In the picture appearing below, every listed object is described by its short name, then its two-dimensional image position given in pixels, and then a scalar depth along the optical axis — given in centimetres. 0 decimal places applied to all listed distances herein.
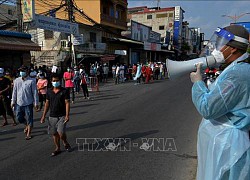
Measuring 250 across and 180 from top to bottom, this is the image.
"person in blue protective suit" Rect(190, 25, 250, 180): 174
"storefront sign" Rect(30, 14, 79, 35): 1447
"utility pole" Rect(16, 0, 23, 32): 1380
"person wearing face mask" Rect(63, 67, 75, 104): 1155
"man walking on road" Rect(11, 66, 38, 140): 638
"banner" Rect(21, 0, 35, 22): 1389
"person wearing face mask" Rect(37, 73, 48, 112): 989
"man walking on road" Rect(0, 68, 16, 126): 813
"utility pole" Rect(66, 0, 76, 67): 1695
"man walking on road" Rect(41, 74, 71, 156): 519
